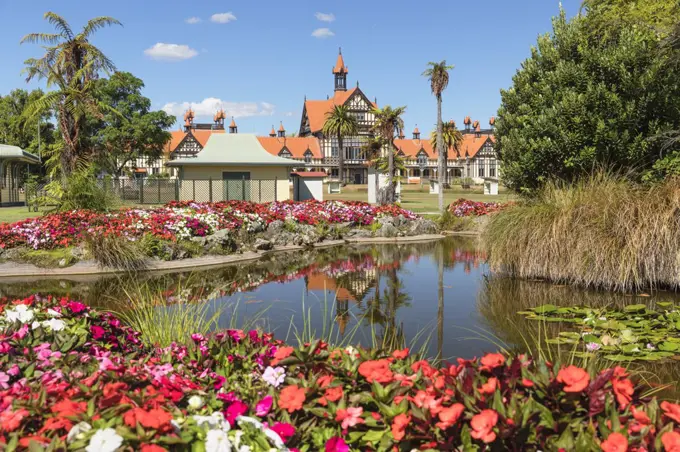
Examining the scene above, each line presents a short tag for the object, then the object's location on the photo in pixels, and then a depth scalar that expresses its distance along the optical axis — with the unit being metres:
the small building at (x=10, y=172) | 34.22
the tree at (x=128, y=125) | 52.03
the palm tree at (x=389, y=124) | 40.59
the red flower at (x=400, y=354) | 3.38
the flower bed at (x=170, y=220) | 13.51
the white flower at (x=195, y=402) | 2.67
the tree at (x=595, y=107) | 11.12
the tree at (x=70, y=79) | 17.28
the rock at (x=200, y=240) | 14.99
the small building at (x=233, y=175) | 32.41
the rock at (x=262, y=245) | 16.23
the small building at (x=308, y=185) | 34.81
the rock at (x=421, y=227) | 20.72
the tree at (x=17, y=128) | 58.91
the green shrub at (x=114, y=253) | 12.66
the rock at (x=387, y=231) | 20.15
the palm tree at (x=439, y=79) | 34.75
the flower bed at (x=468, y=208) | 23.16
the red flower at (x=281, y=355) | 3.28
